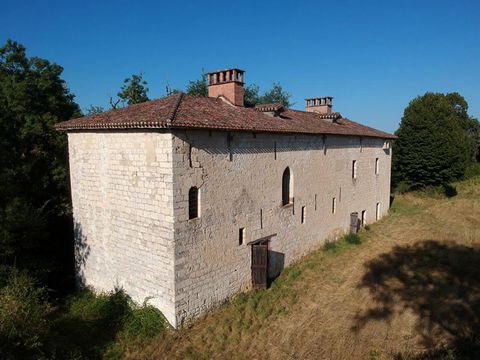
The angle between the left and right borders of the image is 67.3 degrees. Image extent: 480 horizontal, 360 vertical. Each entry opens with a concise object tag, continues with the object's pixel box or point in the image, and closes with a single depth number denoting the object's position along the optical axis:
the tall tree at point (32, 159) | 12.85
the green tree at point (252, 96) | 45.69
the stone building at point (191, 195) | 10.72
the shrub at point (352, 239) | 19.20
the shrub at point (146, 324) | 10.76
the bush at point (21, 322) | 8.73
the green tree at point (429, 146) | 31.25
